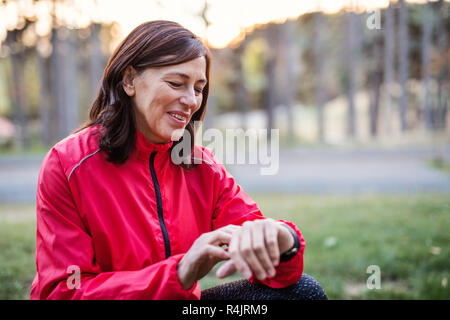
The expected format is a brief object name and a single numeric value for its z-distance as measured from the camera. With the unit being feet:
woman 4.29
